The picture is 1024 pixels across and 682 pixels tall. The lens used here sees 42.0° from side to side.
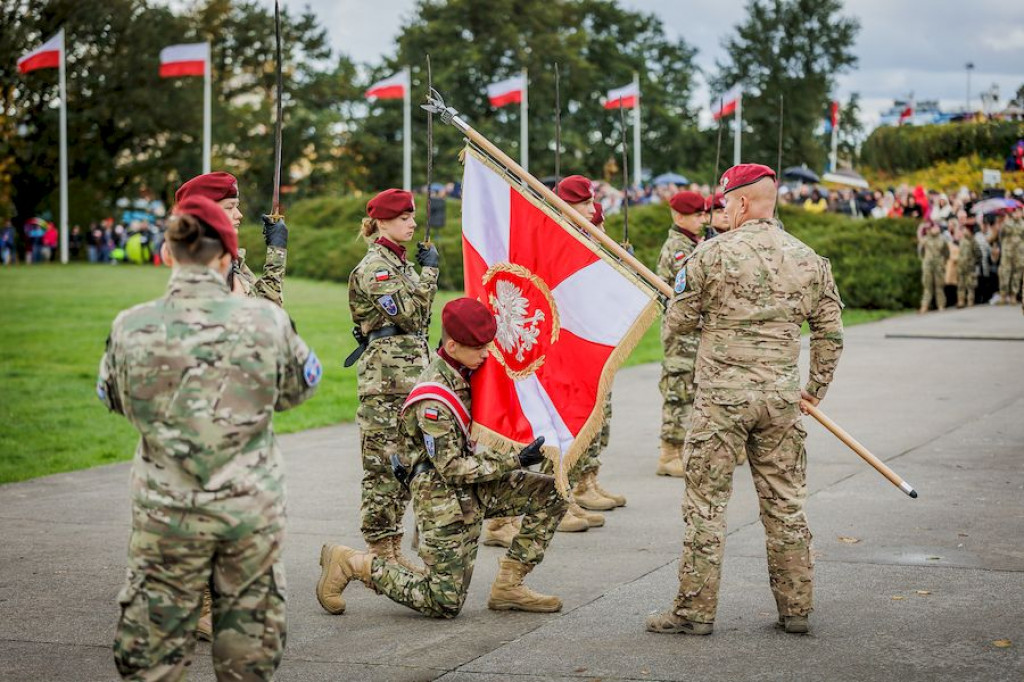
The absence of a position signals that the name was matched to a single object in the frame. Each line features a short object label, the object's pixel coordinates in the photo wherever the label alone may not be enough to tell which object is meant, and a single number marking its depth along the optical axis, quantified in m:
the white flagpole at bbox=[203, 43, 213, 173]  32.72
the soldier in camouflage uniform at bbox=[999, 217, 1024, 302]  26.17
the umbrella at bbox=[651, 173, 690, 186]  46.22
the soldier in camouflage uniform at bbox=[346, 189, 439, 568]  7.23
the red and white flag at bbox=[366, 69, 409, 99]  40.34
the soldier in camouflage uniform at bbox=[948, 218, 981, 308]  26.95
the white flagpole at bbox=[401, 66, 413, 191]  40.21
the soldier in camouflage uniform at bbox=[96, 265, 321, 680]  4.25
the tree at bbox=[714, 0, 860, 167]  81.69
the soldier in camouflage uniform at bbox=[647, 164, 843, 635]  6.09
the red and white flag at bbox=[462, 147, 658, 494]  6.74
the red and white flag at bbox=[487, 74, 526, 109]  39.16
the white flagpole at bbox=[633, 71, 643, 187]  52.46
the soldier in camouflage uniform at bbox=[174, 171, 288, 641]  6.36
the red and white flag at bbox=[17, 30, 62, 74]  43.25
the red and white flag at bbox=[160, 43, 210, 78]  36.88
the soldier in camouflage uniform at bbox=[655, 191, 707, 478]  10.29
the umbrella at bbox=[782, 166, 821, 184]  39.22
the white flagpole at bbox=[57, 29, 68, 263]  45.80
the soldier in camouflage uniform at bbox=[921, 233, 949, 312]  26.52
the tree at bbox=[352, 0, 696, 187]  61.28
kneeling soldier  6.19
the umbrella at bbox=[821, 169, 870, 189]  37.12
